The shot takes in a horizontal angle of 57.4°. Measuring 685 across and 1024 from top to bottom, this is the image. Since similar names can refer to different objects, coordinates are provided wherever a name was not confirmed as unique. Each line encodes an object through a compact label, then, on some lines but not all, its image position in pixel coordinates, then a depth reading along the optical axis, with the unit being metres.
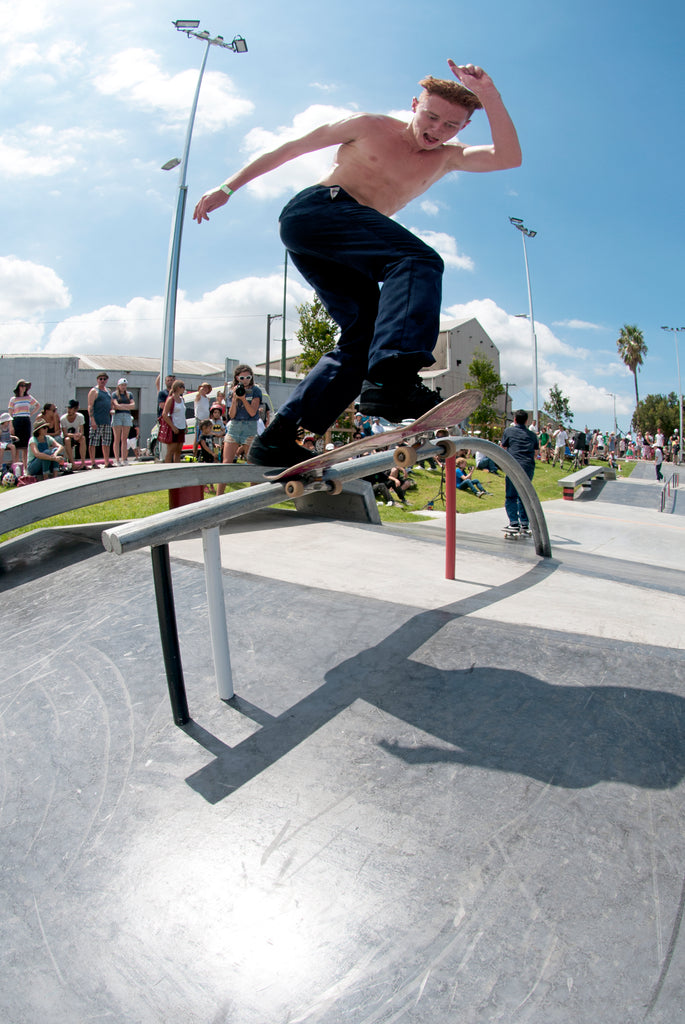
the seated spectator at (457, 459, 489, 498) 13.06
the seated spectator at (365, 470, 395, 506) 10.35
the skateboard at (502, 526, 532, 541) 7.45
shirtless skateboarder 2.09
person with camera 6.75
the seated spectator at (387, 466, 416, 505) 10.50
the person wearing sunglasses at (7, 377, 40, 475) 9.13
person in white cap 10.12
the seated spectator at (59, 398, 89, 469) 9.68
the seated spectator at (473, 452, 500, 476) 16.56
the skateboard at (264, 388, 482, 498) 1.94
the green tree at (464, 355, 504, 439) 41.25
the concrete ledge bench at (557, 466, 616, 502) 14.36
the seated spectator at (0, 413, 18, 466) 9.47
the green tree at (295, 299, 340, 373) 31.75
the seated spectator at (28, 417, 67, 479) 8.05
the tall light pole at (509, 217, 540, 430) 35.41
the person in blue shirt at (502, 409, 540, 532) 7.64
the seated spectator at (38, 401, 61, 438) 8.61
